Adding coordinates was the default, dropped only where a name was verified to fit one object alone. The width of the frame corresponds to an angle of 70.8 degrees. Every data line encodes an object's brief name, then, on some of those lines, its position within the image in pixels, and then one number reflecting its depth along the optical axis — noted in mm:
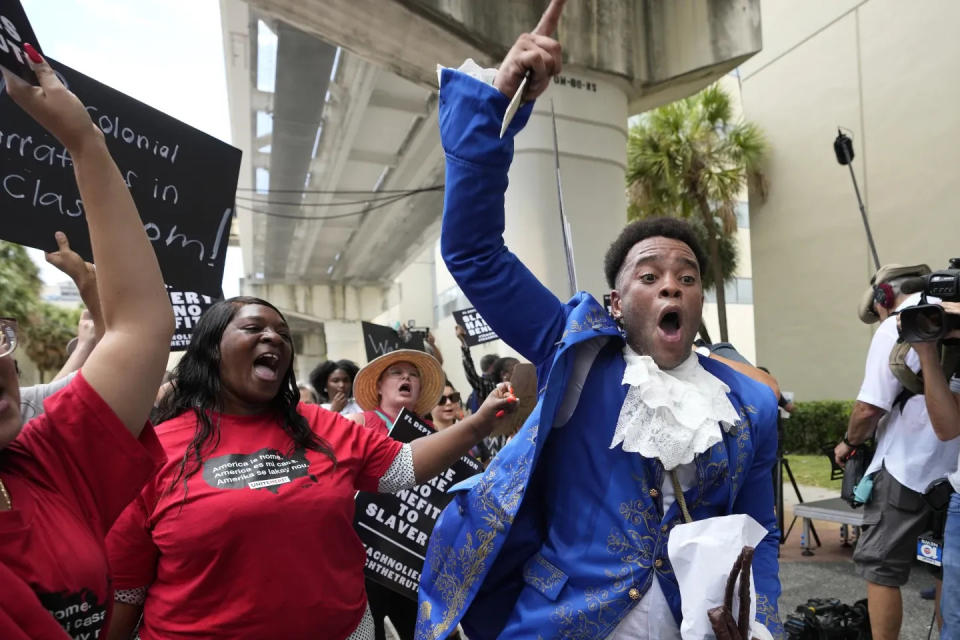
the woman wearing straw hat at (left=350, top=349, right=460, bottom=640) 4002
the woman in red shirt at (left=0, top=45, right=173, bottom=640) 1215
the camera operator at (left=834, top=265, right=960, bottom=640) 3229
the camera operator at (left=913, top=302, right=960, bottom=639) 2645
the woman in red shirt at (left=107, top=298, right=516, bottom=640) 1869
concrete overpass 6980
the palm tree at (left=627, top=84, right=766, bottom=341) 14281
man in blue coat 1552
